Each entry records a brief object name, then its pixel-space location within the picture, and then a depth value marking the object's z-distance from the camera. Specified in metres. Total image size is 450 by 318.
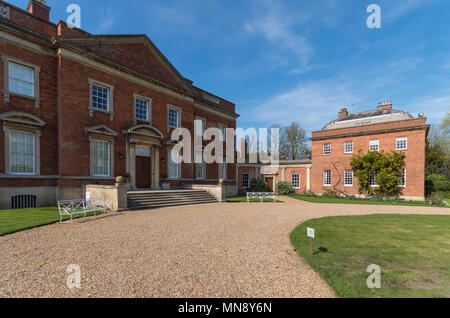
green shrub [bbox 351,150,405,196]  19.33
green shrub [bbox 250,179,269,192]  24.77
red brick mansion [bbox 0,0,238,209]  10.52
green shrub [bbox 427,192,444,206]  16.45
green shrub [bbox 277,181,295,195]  24.10
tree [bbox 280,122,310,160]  36.81
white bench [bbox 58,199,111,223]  9.19
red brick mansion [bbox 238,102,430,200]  18.92
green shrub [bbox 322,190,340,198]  21.69
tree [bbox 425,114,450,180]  28.67
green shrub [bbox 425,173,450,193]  23.17
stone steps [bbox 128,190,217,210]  11.22
